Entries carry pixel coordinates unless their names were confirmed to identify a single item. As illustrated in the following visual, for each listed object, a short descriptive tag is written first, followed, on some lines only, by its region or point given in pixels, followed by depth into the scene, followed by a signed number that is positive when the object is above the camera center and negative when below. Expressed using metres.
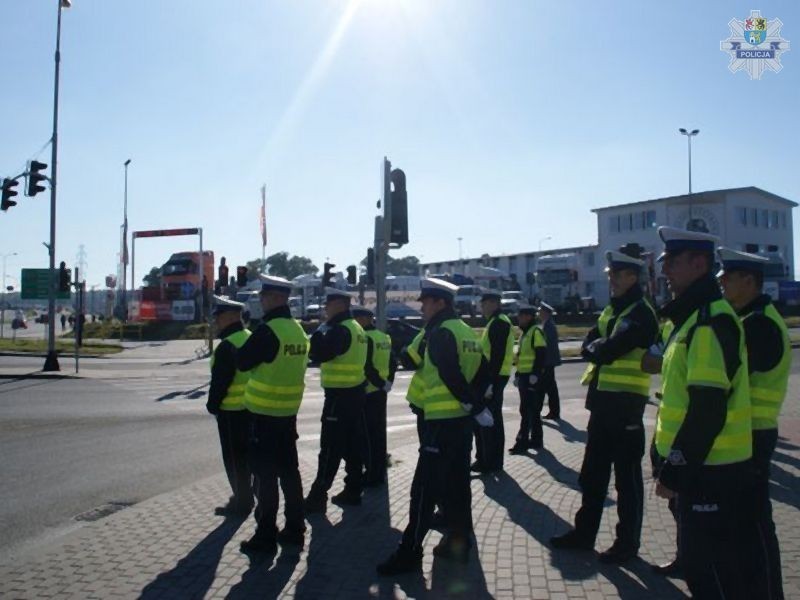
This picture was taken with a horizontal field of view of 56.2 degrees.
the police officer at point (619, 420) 5.18 -0.78
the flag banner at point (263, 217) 44.50 +5.65
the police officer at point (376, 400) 7.41 -0.93
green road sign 30.14 +1.20
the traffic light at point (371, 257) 11.19 +0.80
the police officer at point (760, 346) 3.92 -0.20
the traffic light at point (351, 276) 17.54 +0.82
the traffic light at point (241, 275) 27.34 +1.32
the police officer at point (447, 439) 5.08 -0.89
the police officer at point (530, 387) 9.48 -1.00
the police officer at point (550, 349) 11.62 -0.62
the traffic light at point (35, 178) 23.06 +4.15
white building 60.50 +7.41
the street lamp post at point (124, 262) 54.75 +3.75
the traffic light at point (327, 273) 17.61 +0.91
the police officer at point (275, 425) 5.49 -0.86
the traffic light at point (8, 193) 23.42 +3.77
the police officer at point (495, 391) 8.05 -0.88
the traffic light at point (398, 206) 9.99 +1.40
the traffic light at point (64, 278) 25.16 +1.14
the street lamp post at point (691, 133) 55.28 +13.04
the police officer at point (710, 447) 3.19 -0.60
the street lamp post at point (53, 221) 24.09 +2.96
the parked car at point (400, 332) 25.77 -0.76
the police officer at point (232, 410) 6.20 -0.83
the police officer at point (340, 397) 6.62 -0.79
